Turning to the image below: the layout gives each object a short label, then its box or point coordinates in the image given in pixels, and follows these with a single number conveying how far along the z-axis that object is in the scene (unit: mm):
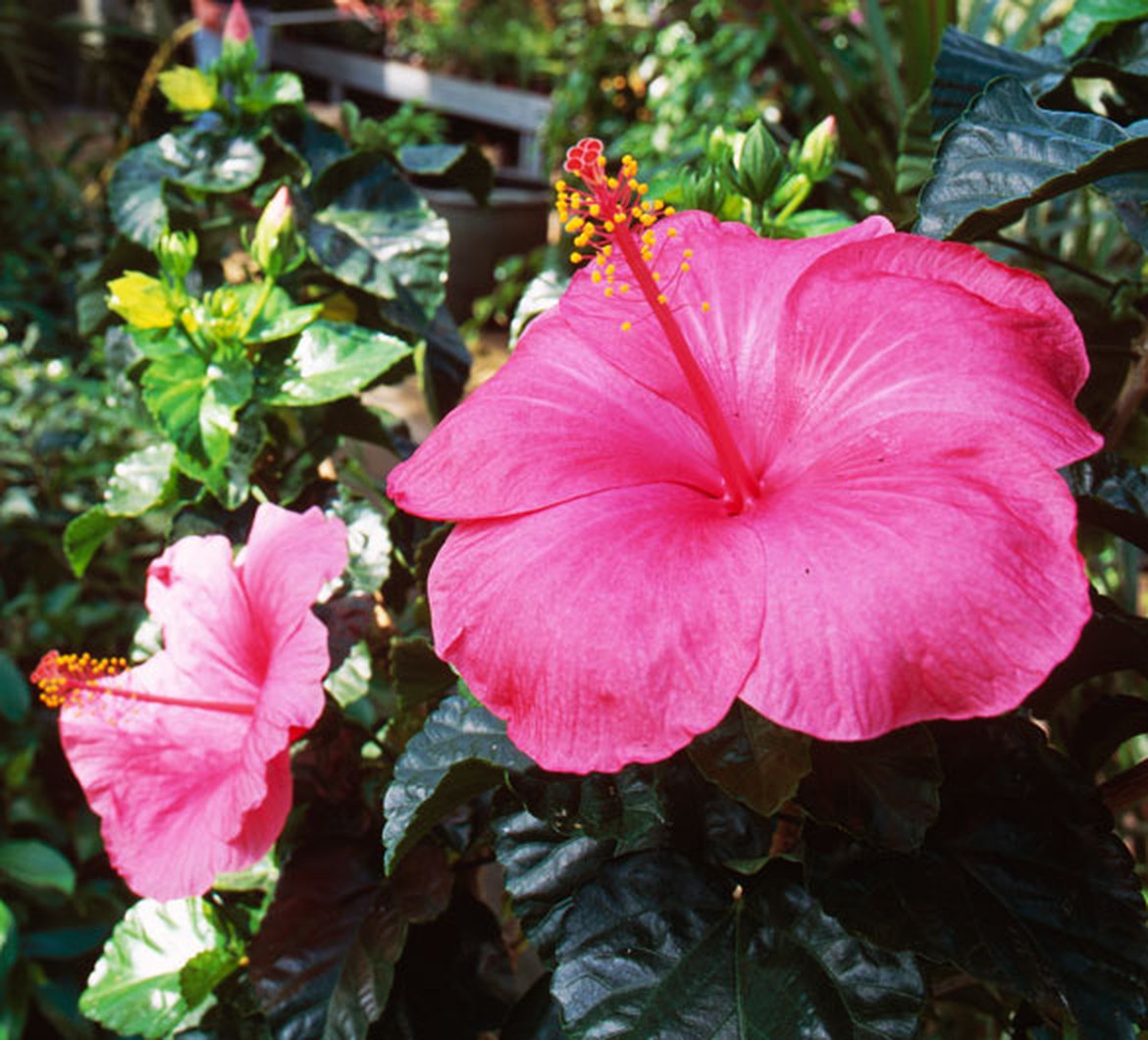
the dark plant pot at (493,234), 2926
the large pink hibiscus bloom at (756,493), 417
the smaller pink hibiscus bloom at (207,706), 634
